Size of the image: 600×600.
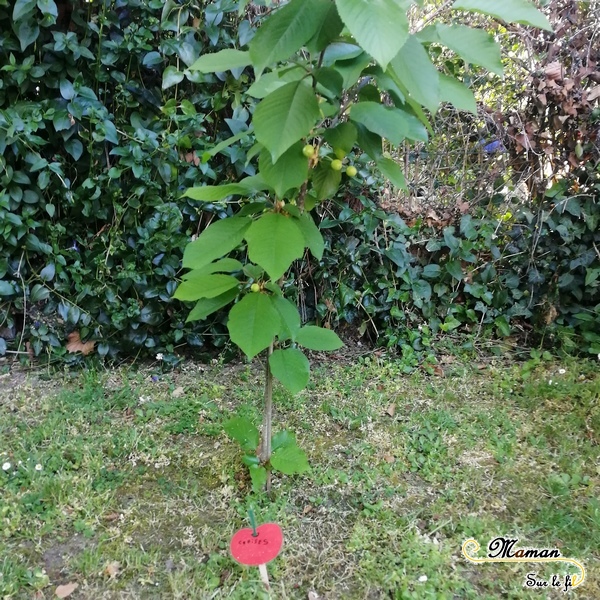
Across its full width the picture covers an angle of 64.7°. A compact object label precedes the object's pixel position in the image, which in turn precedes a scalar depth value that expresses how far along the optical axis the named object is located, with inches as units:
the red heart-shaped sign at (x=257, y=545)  47.9
